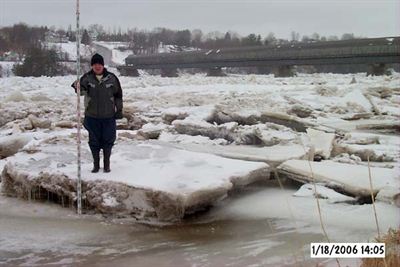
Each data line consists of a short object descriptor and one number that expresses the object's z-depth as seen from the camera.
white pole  4.97
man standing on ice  5.29
